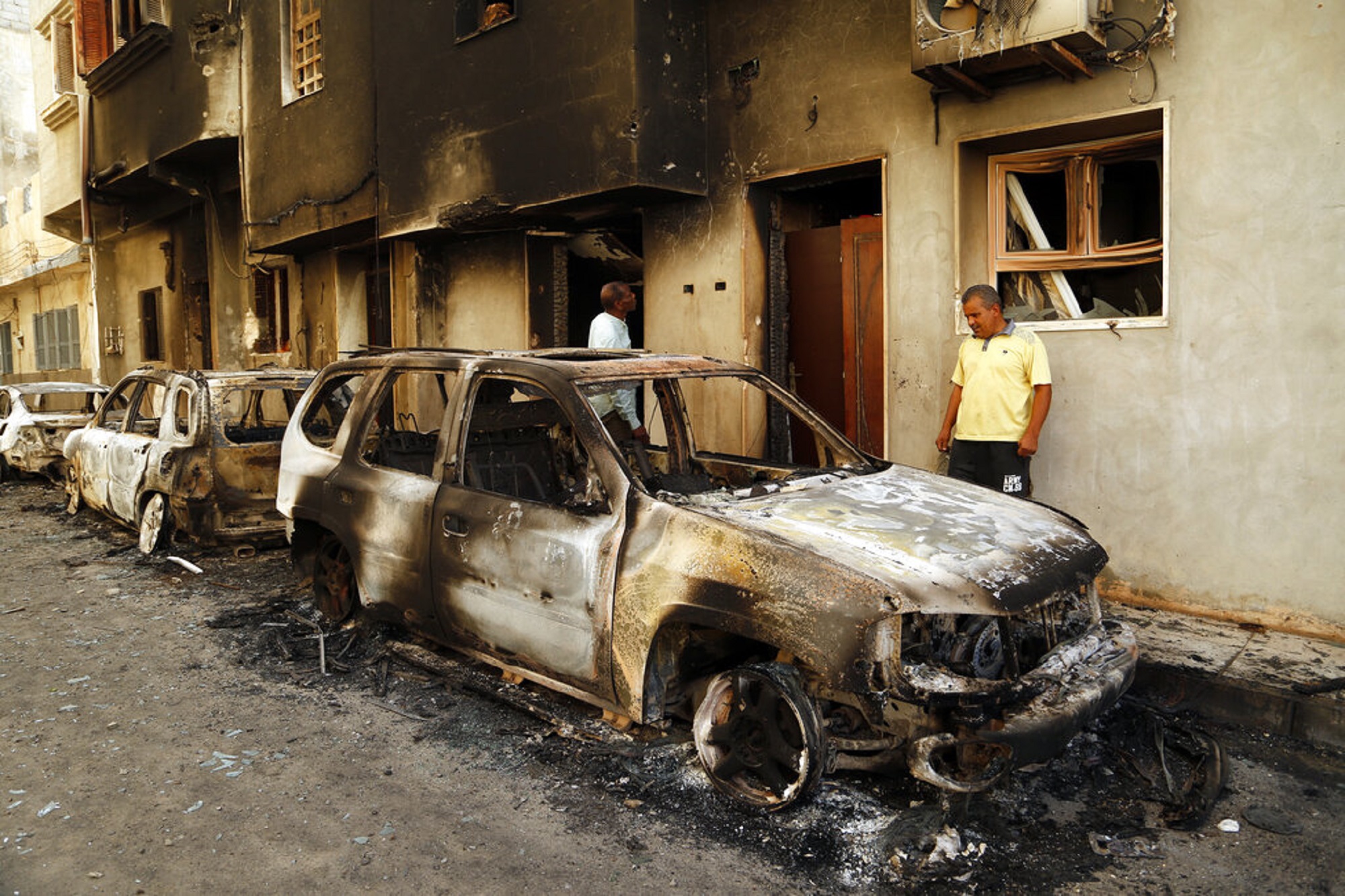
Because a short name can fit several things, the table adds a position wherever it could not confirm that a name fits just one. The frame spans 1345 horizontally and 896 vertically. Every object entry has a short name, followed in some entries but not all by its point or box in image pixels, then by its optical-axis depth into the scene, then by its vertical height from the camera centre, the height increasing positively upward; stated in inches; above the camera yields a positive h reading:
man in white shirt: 260.7 +18.2
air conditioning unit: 210.2 +79.1
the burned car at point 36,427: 459.2 -8.3
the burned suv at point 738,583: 119.7 -27.1
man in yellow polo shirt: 219.0 -1.6
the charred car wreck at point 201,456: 281.9 -15.2
